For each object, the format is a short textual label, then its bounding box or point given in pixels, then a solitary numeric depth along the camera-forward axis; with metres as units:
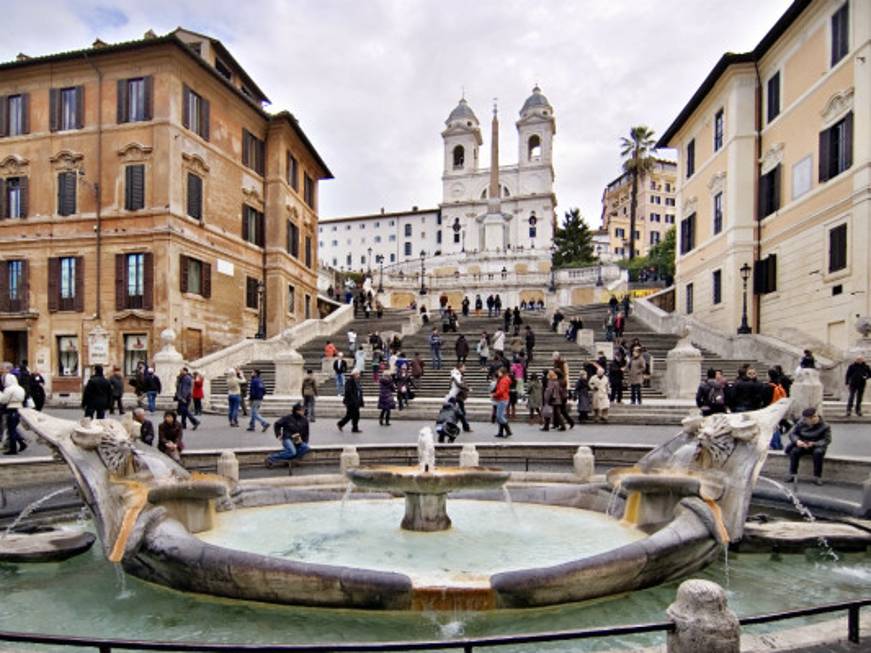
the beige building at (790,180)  20.91
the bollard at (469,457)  10.33
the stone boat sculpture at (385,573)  5.20
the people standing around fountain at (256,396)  16.14
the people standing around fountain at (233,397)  17.12
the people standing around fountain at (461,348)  24.45
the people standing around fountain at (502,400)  14.81
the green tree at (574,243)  75.81
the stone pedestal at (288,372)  23.48
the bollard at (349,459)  10.55
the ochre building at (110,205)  28.14
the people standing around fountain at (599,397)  17.20
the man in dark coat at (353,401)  15.36
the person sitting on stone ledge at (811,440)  9.95
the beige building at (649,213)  103.56
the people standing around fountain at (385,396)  16.91
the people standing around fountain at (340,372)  22.33
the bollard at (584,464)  9.98
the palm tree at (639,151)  68.38
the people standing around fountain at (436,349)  24.64
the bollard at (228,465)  9.83
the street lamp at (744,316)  25.94
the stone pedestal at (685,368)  20.39
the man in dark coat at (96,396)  14.09
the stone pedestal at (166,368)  23.44
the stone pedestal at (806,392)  15.77
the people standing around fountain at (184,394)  15.84
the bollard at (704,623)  3.39
